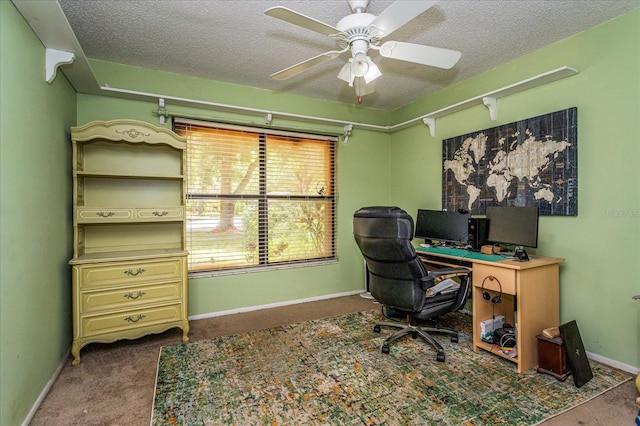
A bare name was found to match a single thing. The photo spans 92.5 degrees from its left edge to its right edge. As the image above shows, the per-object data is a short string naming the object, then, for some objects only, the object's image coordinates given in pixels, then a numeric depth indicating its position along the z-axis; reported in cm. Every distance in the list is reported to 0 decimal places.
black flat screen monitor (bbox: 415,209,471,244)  301
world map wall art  246
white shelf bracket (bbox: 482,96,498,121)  293
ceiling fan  156
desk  214
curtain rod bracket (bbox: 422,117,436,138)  362
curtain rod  281
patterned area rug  172
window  327
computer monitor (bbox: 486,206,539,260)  238
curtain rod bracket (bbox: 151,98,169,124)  295
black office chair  221
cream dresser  237
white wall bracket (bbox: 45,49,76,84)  203
